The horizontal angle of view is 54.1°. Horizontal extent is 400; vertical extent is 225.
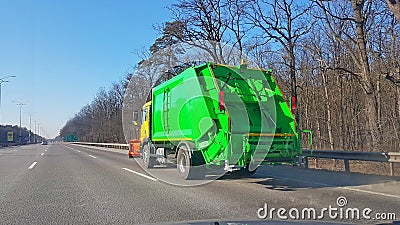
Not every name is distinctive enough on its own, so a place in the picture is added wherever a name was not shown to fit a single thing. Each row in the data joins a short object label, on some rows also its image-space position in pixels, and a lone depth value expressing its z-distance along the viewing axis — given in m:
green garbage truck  9.77
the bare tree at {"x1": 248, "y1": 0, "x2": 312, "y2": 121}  24.70
